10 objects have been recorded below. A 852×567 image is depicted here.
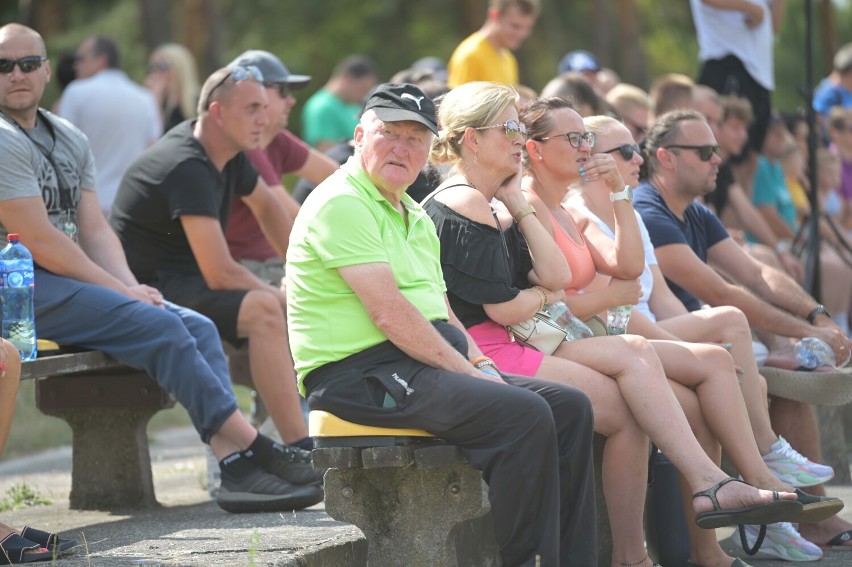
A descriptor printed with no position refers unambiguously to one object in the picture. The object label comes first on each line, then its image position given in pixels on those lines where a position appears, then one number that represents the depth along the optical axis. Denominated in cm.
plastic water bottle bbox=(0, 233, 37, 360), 1050
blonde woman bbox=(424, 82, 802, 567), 962
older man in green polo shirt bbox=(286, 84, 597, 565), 862
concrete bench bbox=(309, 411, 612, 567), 881
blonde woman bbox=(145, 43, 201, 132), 2012
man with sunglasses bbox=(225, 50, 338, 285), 1412
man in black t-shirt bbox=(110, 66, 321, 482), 1214
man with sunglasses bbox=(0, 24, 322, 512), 1082
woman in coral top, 1041
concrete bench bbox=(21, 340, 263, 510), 1195
